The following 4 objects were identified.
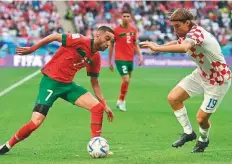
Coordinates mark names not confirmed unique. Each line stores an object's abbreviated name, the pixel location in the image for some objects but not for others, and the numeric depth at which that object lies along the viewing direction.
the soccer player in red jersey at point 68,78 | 10.91
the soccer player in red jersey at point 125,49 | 19.08
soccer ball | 10.72
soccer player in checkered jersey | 10.45
